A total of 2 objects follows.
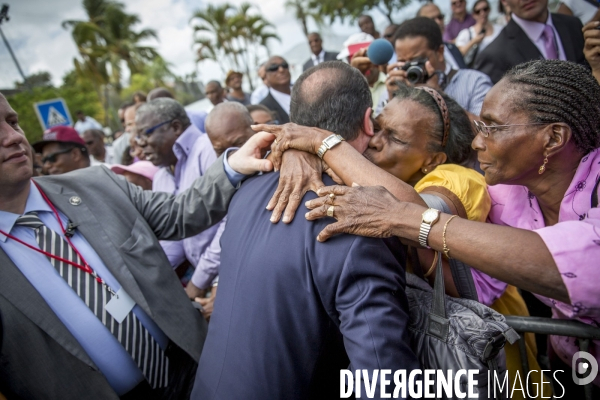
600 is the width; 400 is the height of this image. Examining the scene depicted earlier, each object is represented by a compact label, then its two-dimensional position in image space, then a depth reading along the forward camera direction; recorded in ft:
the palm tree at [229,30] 94.12
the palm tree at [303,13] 91.20
